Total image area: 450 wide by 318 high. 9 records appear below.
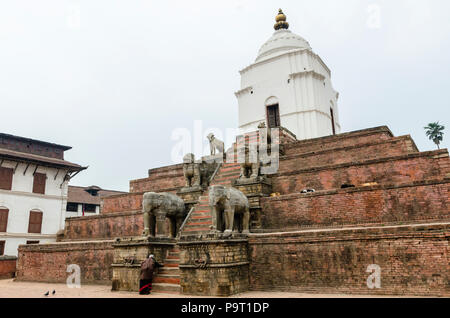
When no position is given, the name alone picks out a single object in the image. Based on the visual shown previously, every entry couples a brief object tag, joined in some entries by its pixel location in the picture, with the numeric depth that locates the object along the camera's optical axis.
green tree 53.75
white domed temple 22.91
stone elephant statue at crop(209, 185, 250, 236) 9.73
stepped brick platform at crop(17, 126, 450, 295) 7.86
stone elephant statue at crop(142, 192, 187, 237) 10.77
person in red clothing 9.30
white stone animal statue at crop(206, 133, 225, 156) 18.19
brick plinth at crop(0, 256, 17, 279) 15.27
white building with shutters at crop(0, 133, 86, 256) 22.47
